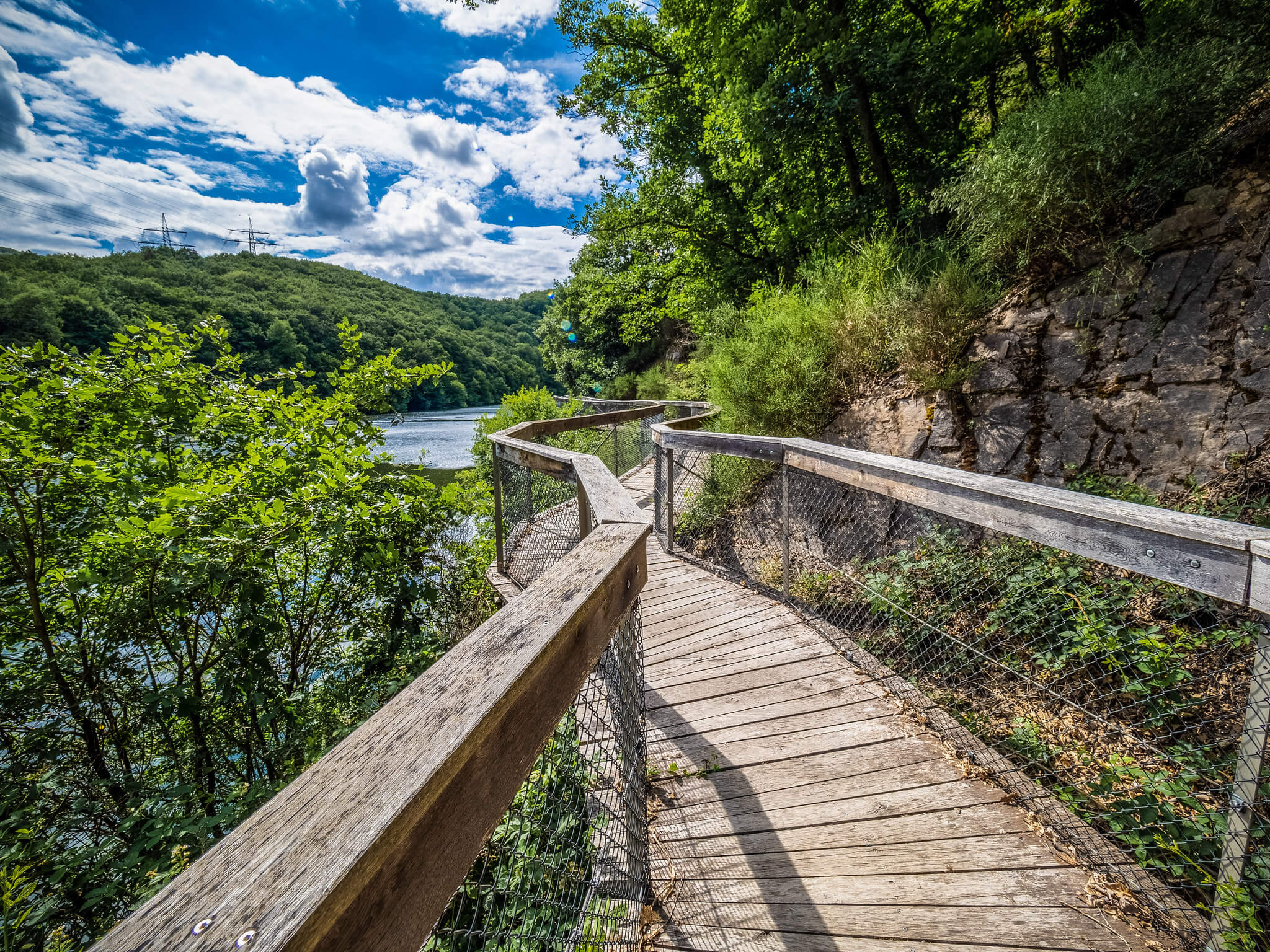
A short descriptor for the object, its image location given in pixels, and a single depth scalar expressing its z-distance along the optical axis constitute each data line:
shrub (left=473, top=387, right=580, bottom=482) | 15.36
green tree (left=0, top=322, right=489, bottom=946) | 2.54
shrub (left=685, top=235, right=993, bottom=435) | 5.14
